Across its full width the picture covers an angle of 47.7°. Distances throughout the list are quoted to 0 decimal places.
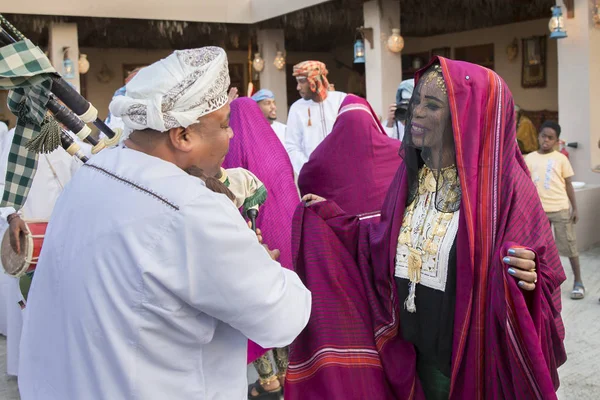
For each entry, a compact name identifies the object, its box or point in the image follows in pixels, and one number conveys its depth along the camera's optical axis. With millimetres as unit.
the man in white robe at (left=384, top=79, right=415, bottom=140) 5922
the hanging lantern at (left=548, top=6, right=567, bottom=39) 7613
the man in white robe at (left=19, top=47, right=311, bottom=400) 1345
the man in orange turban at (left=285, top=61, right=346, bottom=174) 6258
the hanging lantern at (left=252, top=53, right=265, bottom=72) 13345
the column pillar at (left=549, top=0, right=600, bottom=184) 7688
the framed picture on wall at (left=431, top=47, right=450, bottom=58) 14414
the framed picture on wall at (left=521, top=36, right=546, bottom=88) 12422
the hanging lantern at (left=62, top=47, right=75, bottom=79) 11156
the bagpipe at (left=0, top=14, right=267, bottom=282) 1815
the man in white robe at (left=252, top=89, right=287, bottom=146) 7051
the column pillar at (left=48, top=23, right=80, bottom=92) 11344
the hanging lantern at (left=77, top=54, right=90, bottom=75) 11734
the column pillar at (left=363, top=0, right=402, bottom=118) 10523
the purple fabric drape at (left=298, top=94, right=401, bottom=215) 3562
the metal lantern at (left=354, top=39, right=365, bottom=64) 10812
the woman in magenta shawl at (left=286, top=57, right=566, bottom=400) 2059
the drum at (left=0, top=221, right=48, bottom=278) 3219
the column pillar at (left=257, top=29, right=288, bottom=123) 13344
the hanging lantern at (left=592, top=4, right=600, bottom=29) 7562
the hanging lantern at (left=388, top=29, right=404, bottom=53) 10375
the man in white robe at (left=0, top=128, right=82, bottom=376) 4320
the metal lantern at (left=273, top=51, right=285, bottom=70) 13047
